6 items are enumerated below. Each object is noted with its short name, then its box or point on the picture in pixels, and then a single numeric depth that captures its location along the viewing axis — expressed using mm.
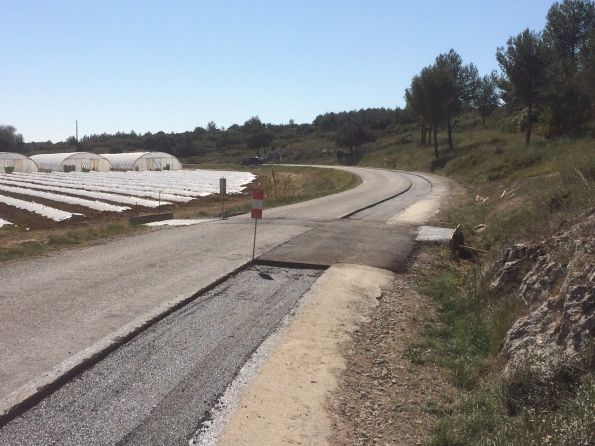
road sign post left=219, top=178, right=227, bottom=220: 26020
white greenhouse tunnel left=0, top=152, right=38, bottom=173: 77750
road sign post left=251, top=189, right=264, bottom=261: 13364
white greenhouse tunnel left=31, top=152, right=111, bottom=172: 80062
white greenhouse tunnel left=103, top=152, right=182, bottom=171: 83562
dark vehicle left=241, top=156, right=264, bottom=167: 92869
